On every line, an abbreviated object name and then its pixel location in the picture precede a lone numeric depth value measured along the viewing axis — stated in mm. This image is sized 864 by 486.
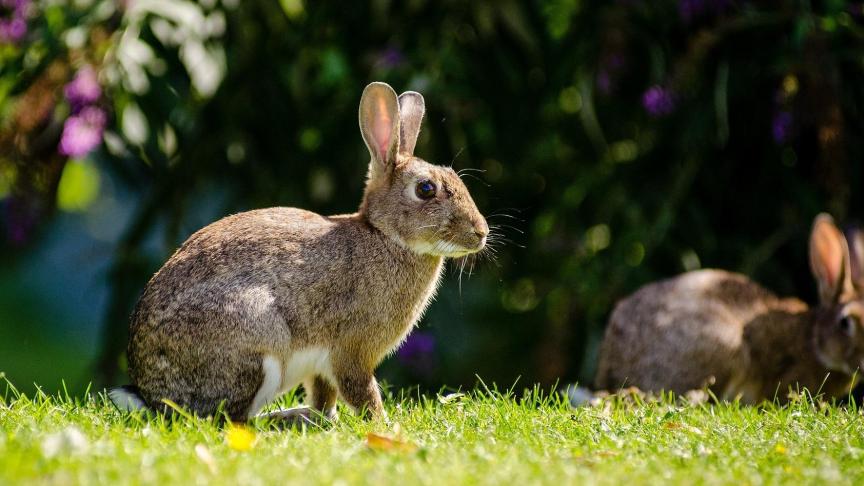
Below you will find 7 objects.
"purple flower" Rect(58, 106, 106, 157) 14148
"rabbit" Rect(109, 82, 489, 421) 8773
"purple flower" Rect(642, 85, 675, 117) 14109
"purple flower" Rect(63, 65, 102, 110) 14078
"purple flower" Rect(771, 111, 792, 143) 13906
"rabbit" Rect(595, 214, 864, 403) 12266
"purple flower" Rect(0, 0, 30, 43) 13977
